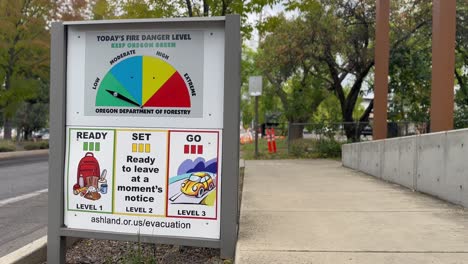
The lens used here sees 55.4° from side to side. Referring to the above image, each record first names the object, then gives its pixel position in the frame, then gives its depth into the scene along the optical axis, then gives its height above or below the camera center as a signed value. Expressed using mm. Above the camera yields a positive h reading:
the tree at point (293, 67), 17469 +2890
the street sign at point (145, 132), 3928 -41
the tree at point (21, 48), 20078 +3721
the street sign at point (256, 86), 16375 +1588
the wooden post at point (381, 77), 12156 +1498
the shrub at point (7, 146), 21500 -1057
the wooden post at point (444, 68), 8430 +1222
